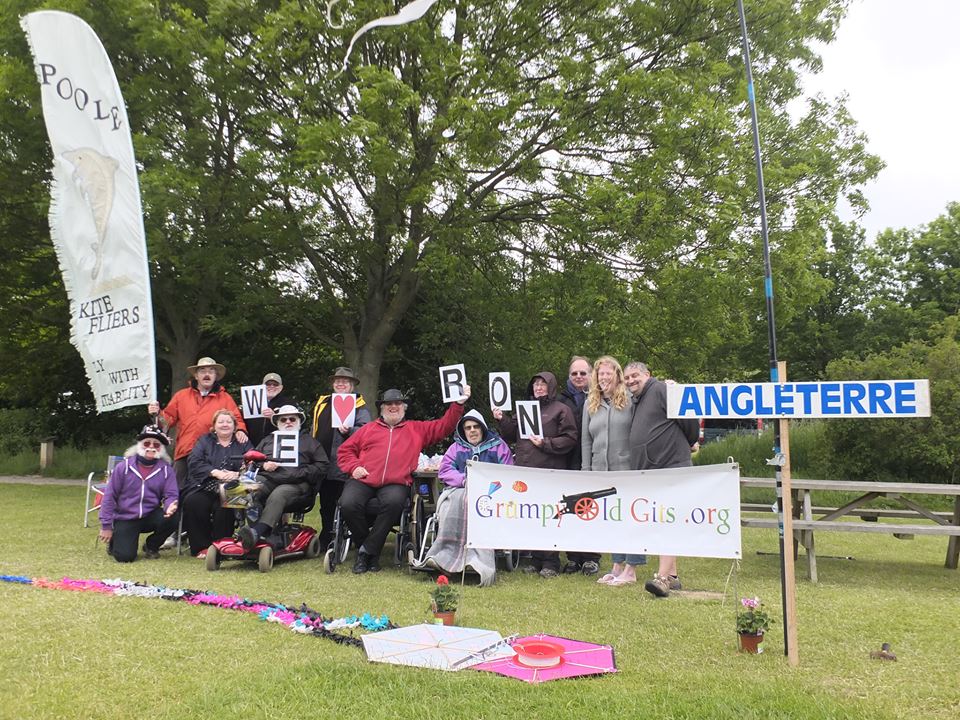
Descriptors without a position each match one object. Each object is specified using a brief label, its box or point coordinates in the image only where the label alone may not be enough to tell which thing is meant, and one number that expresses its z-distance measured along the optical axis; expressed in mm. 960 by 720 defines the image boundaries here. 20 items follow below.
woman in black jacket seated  6973
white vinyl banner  4781
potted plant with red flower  4508
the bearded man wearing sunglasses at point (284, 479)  6594
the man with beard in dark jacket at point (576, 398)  6629
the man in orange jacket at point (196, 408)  7703
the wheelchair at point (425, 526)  6395
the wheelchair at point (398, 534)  6617
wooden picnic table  6195
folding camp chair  8341
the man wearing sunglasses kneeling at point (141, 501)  6777
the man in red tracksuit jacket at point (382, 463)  6504
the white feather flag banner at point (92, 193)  6012
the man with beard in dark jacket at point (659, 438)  5730
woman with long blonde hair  6227
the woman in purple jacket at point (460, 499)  5965
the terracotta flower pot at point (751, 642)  4043
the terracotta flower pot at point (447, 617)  4523
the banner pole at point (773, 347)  3982
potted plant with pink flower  4031
